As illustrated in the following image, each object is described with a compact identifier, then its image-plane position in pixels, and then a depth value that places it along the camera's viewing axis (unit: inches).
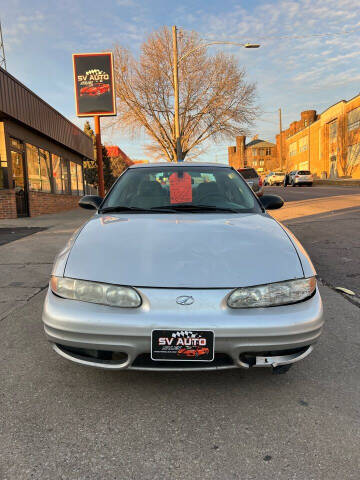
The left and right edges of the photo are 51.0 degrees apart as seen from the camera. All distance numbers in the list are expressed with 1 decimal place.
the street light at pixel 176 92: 795.4
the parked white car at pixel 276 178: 1652.3
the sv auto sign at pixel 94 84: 571.2
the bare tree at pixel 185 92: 983.0
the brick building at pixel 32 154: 494.3
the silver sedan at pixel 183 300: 77.7
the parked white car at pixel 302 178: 1378.0
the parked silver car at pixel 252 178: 701.4
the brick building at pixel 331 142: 1682.2
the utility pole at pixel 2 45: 1419.0
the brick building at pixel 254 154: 3944.4
